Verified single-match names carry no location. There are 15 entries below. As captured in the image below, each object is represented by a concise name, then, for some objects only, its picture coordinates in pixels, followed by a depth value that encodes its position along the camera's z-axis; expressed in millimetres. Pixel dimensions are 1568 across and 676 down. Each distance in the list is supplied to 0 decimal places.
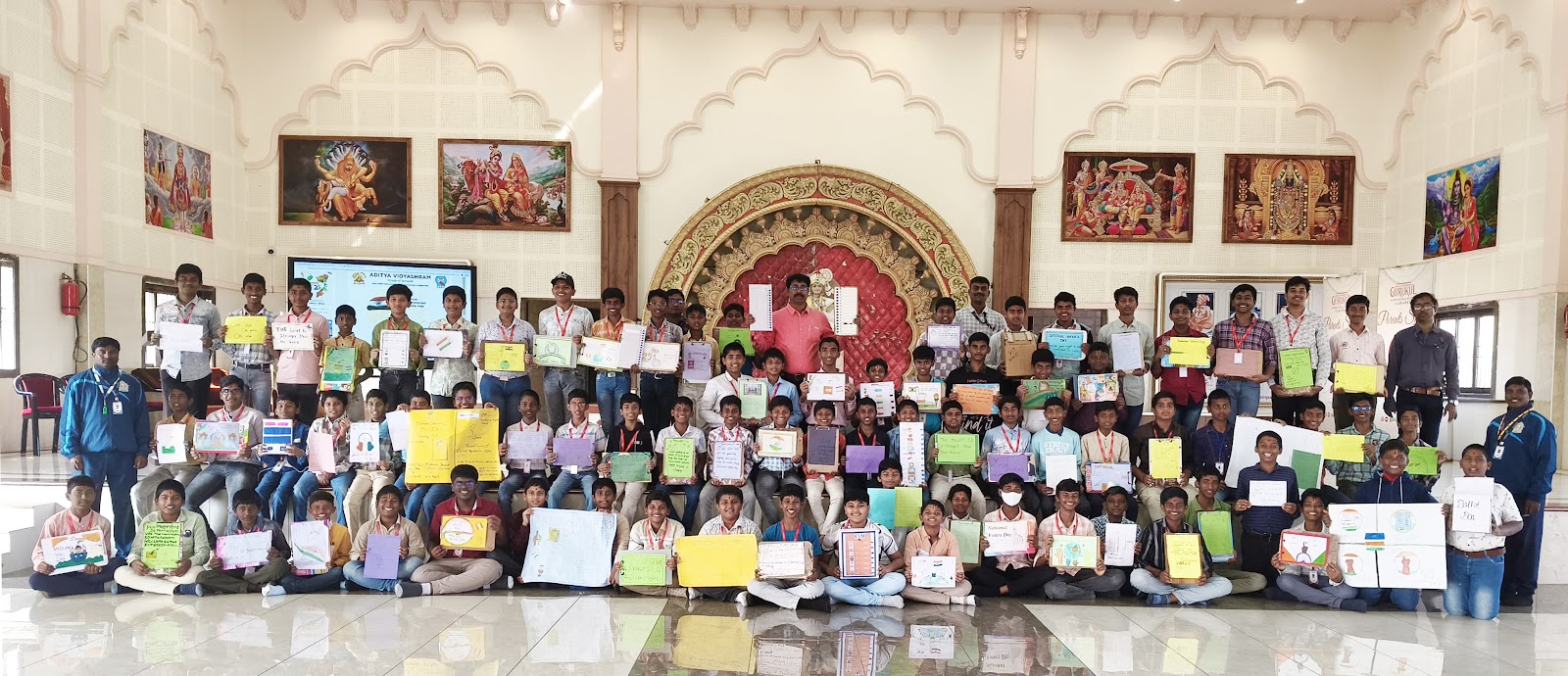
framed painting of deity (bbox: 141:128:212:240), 10867
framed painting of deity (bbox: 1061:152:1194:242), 12648
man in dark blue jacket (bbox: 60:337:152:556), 7133
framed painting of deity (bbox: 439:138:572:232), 12484
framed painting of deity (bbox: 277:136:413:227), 12398
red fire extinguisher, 9930
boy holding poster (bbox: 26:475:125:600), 6461
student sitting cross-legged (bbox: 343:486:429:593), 6734
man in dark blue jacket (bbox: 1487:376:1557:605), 6879
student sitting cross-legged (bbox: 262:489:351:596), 6691
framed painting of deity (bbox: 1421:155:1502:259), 11086
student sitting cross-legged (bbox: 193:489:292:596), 6586
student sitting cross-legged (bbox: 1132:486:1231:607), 6727
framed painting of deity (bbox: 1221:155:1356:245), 12648
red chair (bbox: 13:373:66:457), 9717
